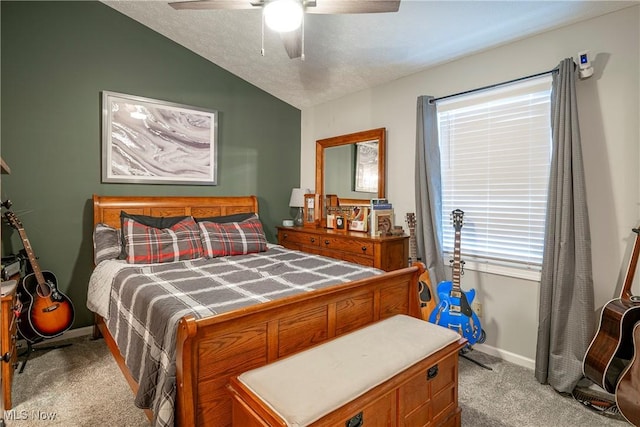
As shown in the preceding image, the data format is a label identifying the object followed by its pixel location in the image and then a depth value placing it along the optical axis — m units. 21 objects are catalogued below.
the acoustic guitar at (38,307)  2.64
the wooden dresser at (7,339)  2.00
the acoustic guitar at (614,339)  1.98
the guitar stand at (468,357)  2.65
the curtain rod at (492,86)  2.48
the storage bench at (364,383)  1.31
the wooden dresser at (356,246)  3.19
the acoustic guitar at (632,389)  1.84
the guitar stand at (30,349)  2.51
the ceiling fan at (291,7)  1.81
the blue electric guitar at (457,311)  2.63
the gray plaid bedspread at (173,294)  1.60
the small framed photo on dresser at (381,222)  3.38
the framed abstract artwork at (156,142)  3.26
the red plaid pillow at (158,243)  2.77
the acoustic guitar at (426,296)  2.93
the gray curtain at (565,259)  2.27
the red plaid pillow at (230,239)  3.09
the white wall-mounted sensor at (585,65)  2.30
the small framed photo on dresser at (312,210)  4.18
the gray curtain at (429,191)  3.08
